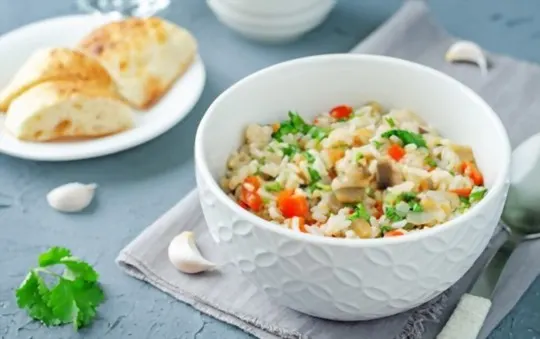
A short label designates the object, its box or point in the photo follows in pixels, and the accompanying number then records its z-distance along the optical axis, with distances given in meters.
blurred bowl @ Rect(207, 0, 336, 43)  1.01
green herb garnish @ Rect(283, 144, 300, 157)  0.83
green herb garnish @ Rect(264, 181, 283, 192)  0.80
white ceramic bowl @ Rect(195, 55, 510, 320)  0.73
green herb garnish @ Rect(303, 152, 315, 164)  0.81
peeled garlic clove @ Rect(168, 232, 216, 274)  0.82
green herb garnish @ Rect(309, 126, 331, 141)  0.83
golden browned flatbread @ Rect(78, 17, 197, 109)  0.96
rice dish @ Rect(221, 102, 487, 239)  0.77
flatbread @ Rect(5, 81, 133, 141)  0.92
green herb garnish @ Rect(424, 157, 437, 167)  0.82
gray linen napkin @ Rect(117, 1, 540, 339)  0.79
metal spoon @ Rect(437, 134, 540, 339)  0.83
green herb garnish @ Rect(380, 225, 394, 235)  0.77
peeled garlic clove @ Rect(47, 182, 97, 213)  0.88
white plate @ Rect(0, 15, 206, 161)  0.91
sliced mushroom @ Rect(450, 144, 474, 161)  0.83
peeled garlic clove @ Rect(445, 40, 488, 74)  0.99
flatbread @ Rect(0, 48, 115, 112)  0.94
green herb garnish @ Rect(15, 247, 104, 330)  0.80
